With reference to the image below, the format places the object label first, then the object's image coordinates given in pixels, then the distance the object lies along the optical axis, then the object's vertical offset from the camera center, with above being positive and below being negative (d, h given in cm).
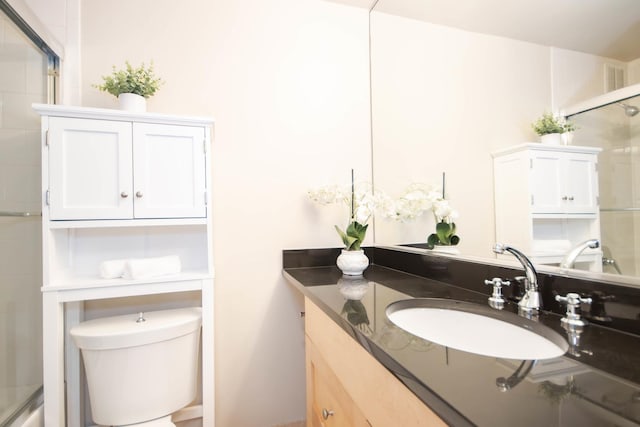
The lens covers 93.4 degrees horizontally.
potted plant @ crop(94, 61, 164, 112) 121 +54
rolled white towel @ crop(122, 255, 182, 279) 117 -19
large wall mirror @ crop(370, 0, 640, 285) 65 +35
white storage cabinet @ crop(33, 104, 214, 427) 110 +4
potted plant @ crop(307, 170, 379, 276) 136 +0
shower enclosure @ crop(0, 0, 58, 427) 112 +4
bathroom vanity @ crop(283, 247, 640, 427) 40 -26
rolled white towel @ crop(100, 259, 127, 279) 118 -20
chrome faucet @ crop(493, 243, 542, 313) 79 -19
